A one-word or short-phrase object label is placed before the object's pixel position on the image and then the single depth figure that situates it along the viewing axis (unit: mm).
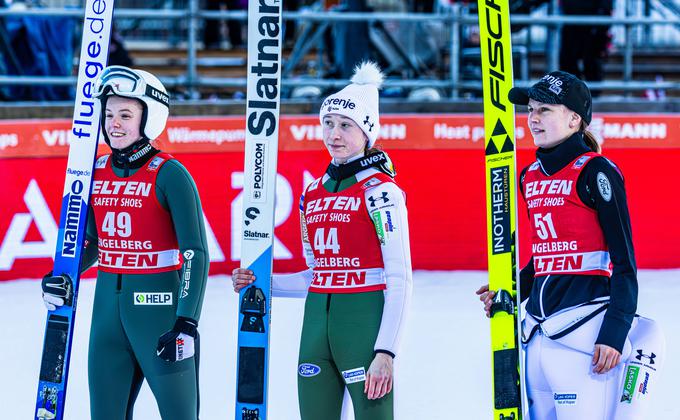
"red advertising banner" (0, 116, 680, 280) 18297
